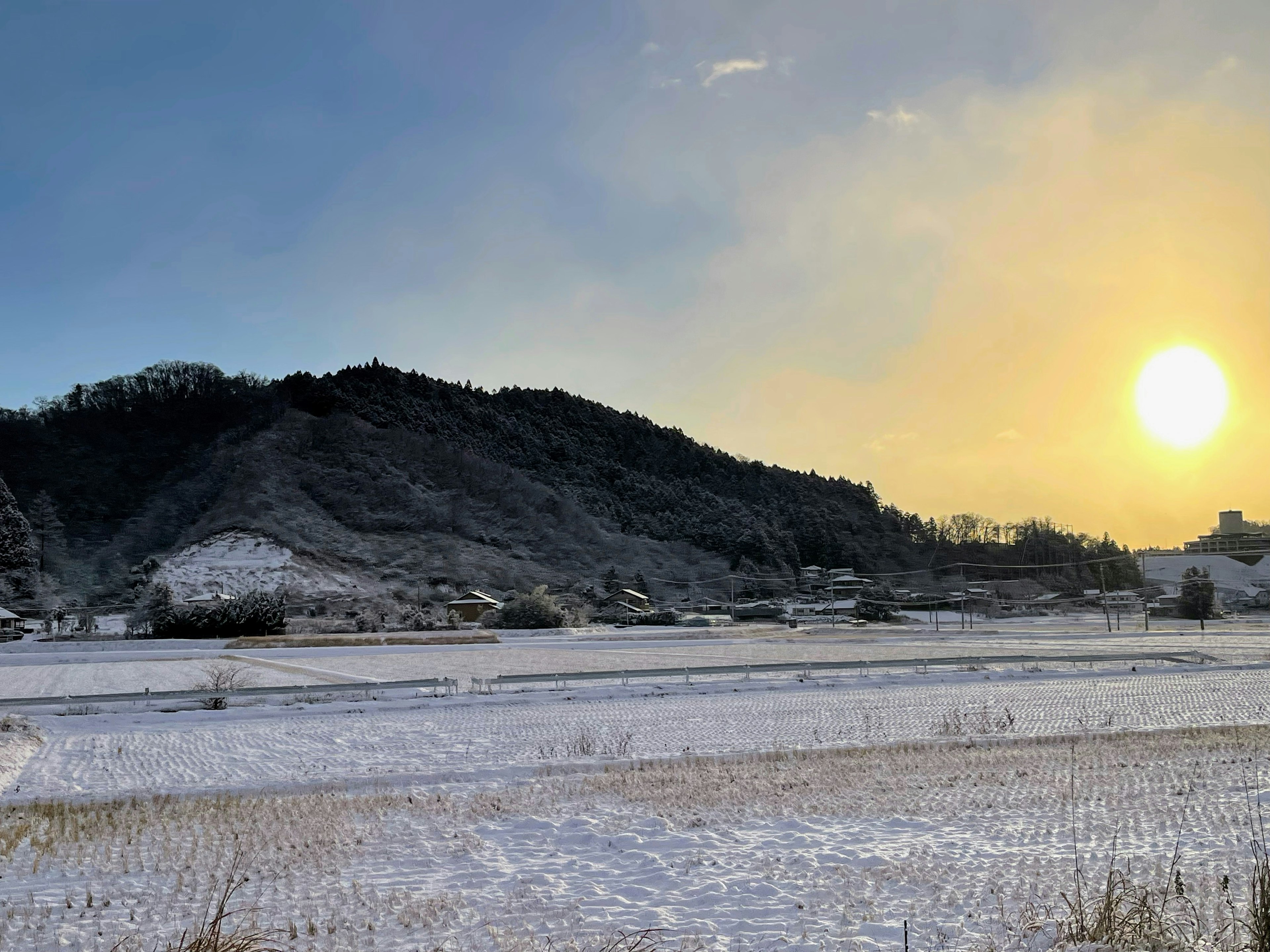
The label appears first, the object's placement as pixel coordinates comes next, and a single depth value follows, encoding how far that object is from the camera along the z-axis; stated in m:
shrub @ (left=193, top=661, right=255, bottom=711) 21.34
